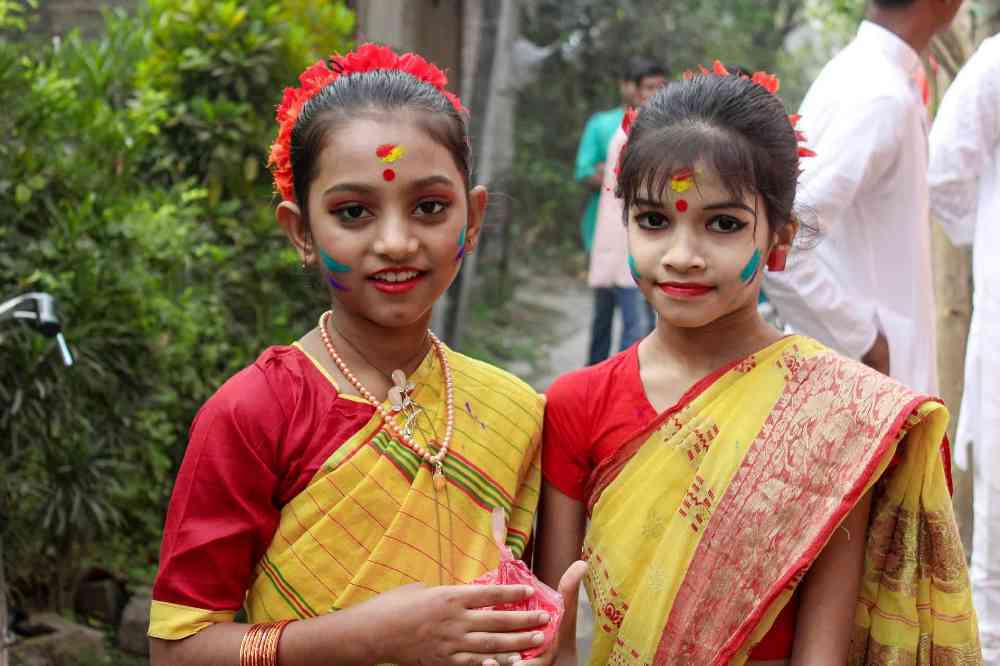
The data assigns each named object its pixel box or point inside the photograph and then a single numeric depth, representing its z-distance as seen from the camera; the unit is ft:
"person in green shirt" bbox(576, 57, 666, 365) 24.76
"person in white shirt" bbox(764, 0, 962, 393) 11.06
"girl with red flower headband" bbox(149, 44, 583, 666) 6.34
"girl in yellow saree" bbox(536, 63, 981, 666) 6.85
